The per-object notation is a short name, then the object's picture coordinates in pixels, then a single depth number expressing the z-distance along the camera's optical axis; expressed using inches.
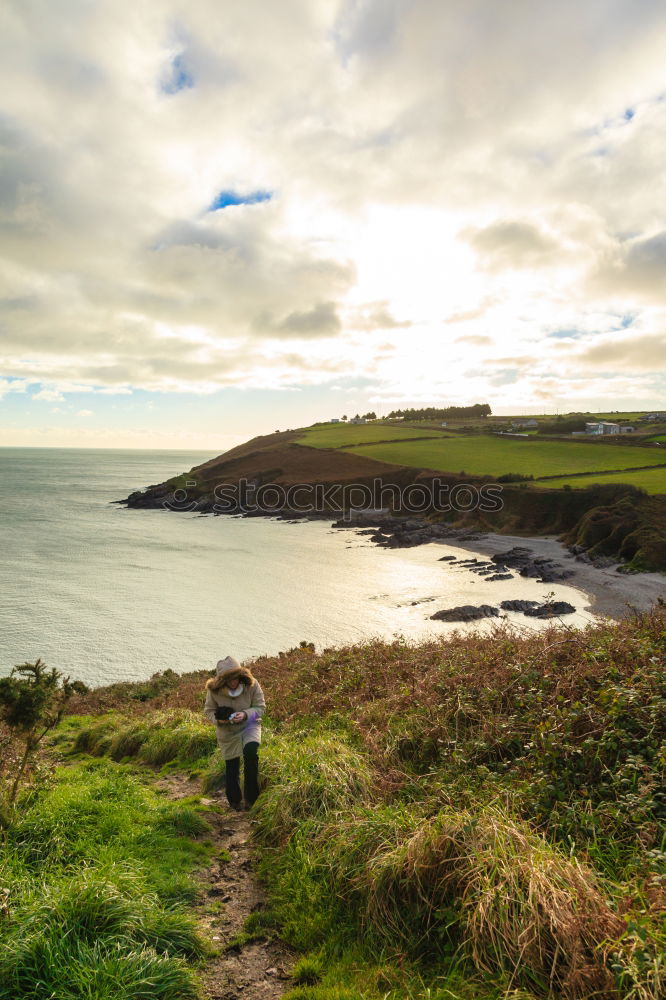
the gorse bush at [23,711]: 238.5
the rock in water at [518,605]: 1049.7
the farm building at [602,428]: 3876.7
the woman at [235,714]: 282.5
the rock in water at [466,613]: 1019.4
